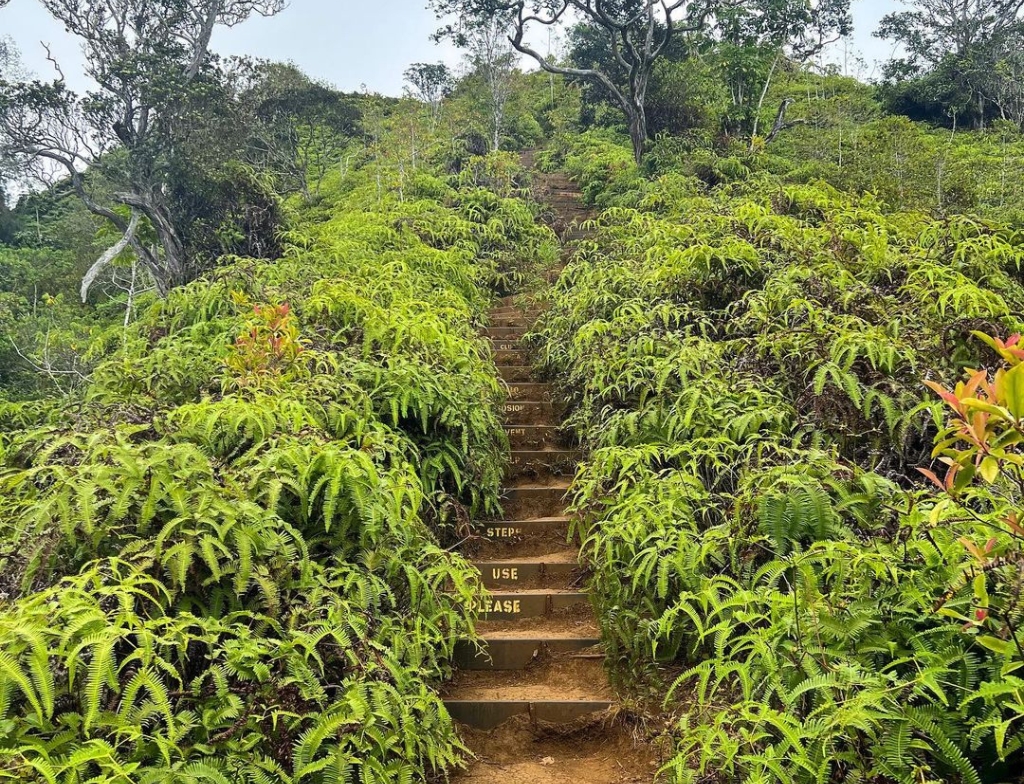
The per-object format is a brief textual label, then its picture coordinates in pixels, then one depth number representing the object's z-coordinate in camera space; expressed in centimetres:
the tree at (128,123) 1256
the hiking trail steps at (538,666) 348
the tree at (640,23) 1559
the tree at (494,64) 2015
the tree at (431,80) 3050
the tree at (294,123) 1849
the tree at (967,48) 2173
